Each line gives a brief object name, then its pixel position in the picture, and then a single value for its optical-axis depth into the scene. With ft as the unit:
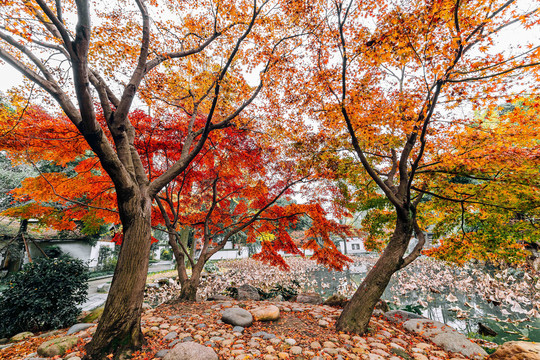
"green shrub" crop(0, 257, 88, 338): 15.65
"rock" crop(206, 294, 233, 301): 21.04
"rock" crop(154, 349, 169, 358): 9.80
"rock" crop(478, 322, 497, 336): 20.54
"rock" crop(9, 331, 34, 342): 14.69
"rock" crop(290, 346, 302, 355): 10.32
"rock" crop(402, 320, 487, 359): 12.19
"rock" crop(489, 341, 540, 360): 9.96
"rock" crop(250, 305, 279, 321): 13.80
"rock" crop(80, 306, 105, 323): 17.68
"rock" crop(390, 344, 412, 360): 10.87
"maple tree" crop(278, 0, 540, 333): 10.90
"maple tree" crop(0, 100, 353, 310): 18.15
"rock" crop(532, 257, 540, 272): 35.14
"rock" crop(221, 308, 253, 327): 13.03
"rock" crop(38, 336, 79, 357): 10.27
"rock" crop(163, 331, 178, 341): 11.40
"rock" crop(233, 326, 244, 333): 12.39
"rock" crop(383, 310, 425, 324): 17.28
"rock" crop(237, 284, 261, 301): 23.27
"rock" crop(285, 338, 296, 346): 11.18
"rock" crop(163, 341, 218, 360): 9.15
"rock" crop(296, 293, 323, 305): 21.38
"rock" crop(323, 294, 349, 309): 19.69
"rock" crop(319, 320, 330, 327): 13.92
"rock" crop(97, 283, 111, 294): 32.94
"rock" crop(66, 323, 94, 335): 13.56
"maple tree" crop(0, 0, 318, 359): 9.09
